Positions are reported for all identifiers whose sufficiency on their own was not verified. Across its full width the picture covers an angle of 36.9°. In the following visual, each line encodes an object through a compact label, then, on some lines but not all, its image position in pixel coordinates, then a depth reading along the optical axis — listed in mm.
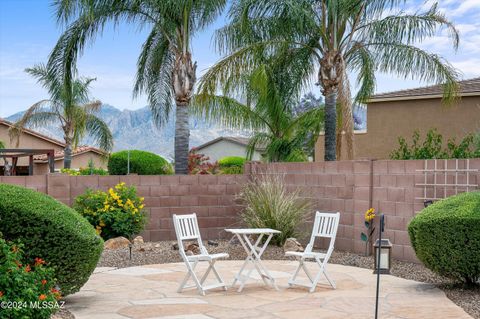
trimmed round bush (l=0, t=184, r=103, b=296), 7715
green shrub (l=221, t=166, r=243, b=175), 21422
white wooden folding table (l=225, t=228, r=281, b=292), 9609
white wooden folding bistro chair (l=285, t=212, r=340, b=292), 9555
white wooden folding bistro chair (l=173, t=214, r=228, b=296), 9273
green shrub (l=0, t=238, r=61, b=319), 6020
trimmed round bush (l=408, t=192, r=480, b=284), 9016
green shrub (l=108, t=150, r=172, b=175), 22547
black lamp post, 6756
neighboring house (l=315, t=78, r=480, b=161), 22141
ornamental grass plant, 14000
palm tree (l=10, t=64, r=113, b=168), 33906
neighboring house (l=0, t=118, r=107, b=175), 37719
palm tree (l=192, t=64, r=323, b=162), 19422
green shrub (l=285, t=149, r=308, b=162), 20312
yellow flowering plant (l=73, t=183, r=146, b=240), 14023
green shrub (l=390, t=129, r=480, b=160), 15047
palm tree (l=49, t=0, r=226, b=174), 17359
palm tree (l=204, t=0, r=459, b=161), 17188
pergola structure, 18459
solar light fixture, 8406
